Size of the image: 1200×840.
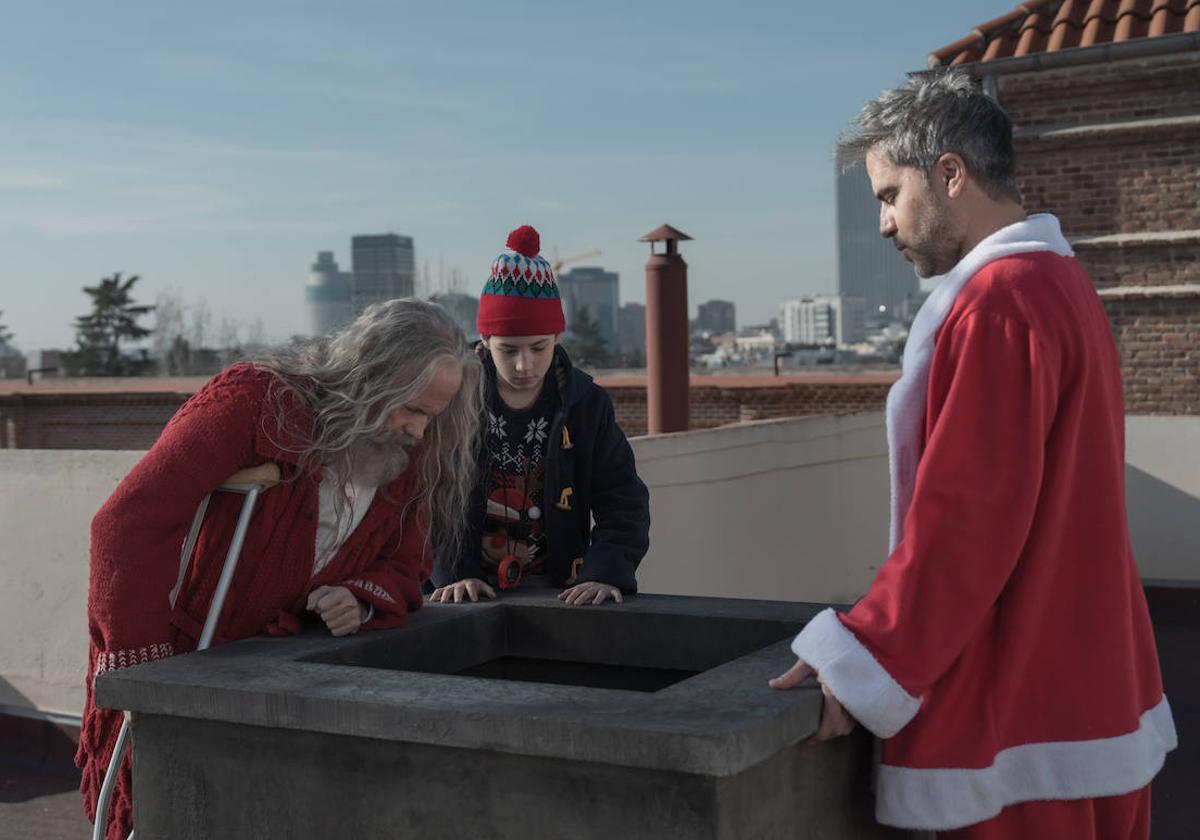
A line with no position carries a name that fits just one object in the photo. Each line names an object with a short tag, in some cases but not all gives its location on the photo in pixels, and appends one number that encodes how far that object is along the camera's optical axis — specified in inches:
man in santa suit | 85.3
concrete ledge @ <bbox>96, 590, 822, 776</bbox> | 77.6
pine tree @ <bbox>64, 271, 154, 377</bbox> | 2459.4
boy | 136.5
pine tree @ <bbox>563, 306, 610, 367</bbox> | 3186.5
